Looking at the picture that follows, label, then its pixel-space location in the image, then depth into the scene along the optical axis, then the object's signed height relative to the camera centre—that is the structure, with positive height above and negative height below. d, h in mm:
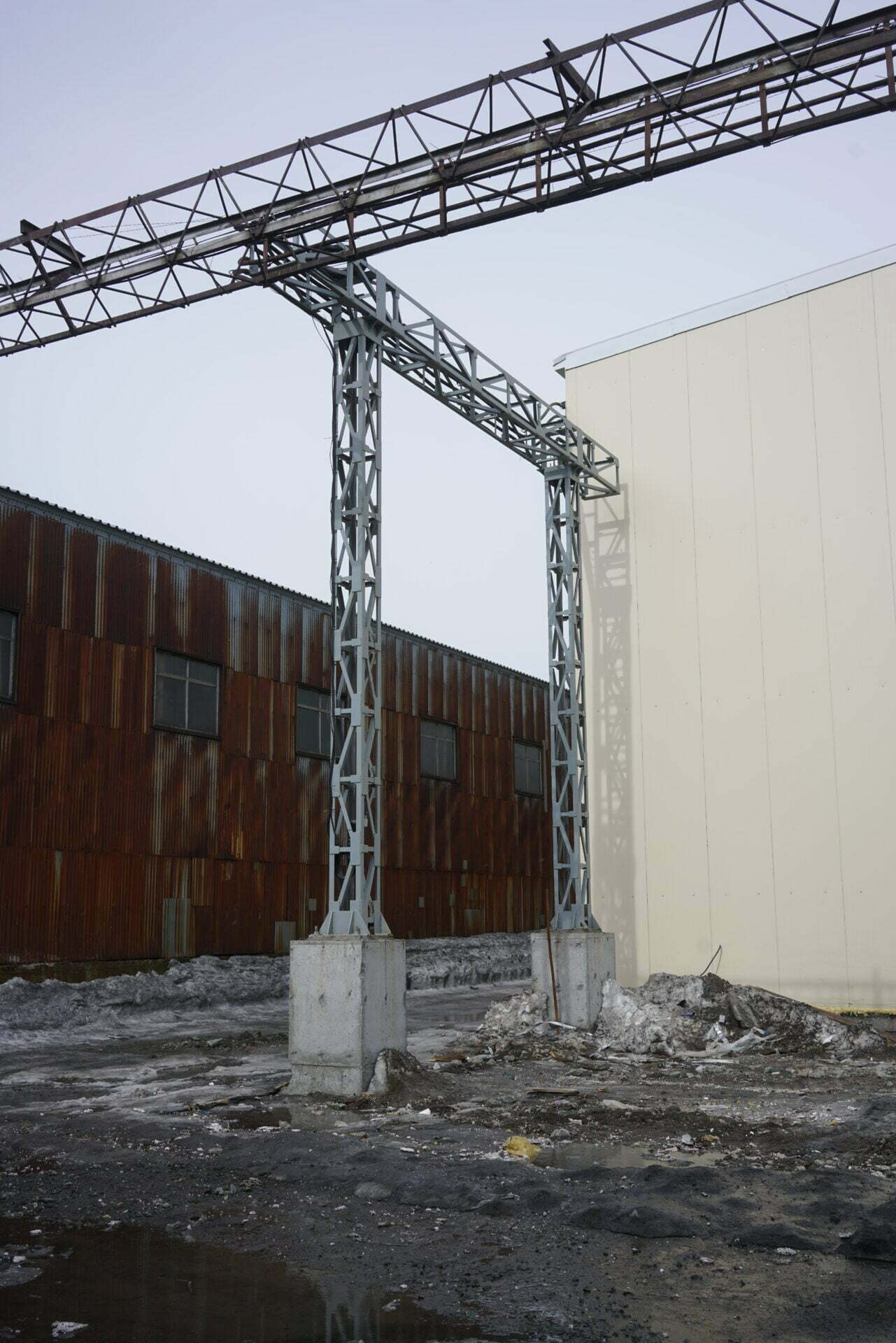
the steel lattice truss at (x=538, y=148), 11250 +7735
